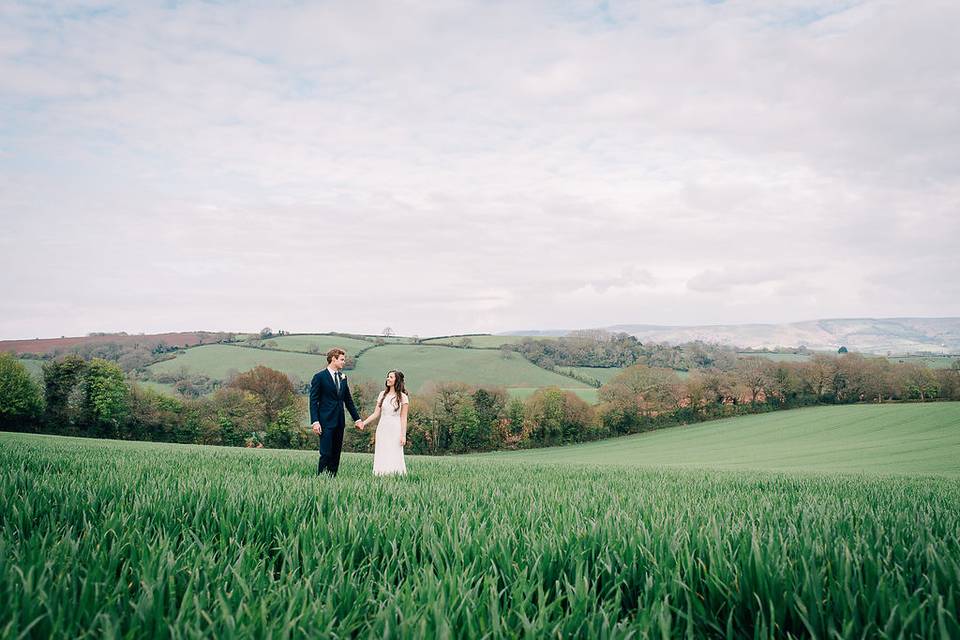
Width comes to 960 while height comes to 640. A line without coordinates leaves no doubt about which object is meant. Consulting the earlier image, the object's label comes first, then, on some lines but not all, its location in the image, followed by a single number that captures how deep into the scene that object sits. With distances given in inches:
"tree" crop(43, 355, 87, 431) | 2158.0
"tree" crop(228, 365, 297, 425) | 2635.3
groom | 422.6
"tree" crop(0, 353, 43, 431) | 2023.9
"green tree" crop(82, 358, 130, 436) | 2188.7
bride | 452.1
